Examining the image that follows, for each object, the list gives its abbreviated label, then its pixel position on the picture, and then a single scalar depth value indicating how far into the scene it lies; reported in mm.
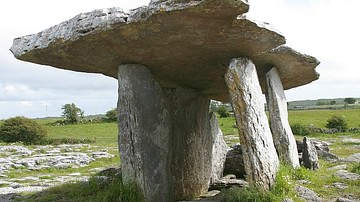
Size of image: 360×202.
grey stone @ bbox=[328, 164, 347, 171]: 10969
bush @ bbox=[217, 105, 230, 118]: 41531
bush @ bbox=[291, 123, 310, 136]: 27859
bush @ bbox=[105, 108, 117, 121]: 46000
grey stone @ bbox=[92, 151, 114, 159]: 16828
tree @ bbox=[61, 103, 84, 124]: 46688
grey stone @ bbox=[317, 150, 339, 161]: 13270
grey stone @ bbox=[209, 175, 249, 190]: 10102
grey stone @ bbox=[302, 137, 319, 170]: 10832
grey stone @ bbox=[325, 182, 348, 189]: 8477
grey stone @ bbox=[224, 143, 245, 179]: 11531
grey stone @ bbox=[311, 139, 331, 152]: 13920
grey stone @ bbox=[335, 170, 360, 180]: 9273
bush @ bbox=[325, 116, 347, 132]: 30652
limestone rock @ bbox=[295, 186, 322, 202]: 7430
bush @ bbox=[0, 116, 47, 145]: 26328
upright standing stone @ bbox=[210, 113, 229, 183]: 10928
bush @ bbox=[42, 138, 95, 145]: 26534
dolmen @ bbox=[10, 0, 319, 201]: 6266
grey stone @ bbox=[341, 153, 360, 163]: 12958
